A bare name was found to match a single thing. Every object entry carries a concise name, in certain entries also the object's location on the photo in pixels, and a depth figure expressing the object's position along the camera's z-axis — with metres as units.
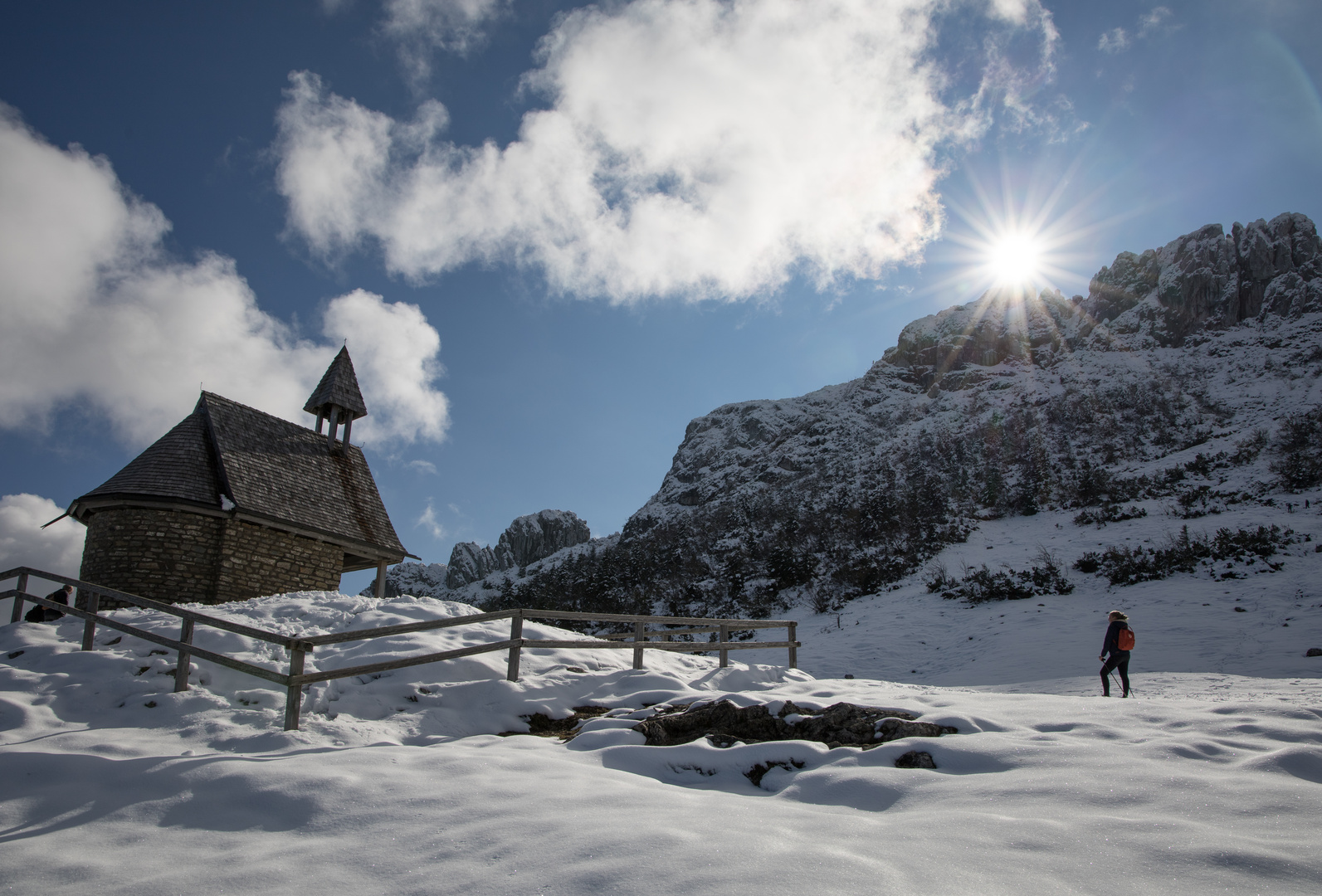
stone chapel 13.76
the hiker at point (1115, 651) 9.59
